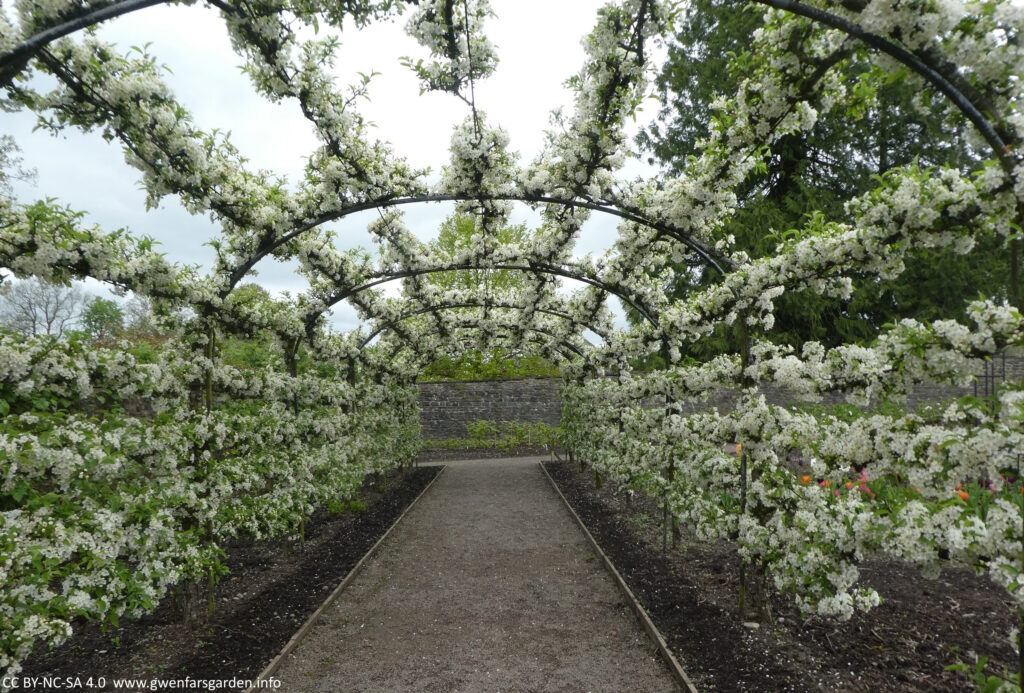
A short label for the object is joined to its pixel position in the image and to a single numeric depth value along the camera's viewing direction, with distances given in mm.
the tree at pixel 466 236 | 22484
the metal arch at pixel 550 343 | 12875
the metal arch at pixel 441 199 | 5656
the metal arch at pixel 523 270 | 8148
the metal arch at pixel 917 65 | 2354
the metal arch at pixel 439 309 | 10469
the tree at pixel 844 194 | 13828
